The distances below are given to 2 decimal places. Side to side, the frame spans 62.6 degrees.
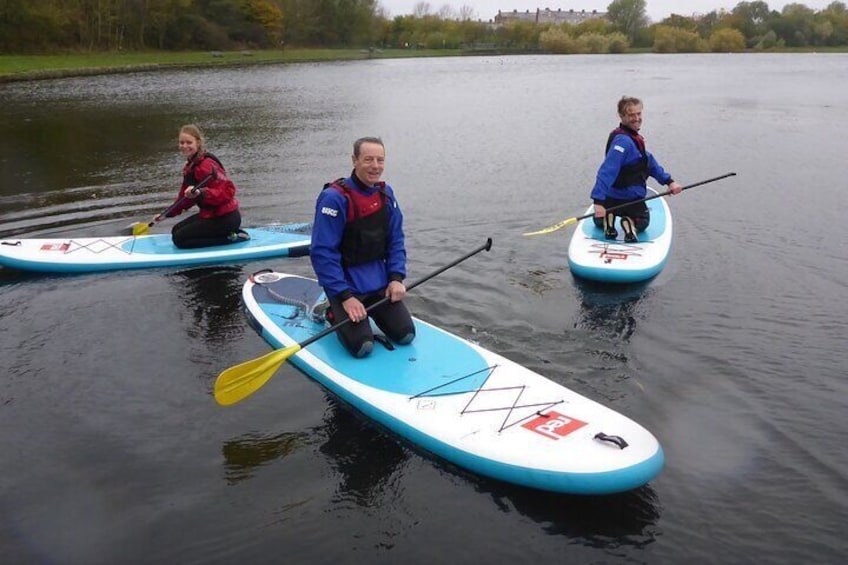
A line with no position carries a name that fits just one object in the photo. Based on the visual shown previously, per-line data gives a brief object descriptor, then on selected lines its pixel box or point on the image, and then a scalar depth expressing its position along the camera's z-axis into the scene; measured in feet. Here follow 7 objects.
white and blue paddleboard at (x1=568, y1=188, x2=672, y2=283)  27.07
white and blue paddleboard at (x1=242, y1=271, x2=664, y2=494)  14.33
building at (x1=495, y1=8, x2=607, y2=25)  602.44
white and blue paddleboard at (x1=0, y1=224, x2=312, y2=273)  28.60
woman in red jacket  28.94
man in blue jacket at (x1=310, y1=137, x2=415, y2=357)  18.54
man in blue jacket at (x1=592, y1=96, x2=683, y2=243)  28.89
